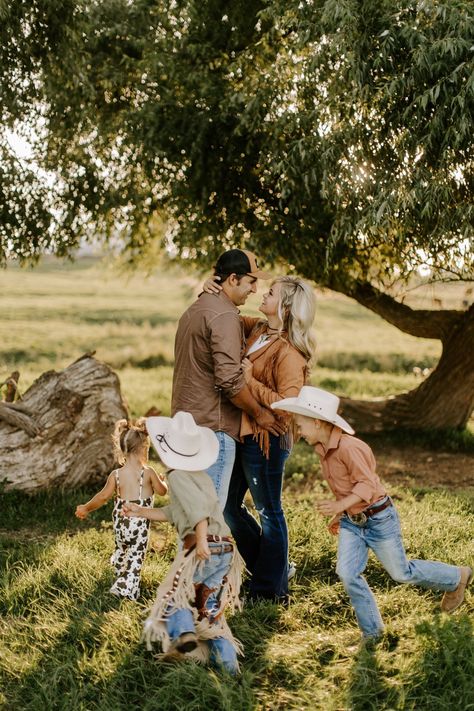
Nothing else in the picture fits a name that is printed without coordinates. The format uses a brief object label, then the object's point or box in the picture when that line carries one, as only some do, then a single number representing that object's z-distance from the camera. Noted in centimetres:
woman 516
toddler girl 566
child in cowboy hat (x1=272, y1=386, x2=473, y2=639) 466
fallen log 845
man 500
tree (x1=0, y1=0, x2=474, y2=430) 817
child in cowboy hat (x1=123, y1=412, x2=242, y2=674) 443
